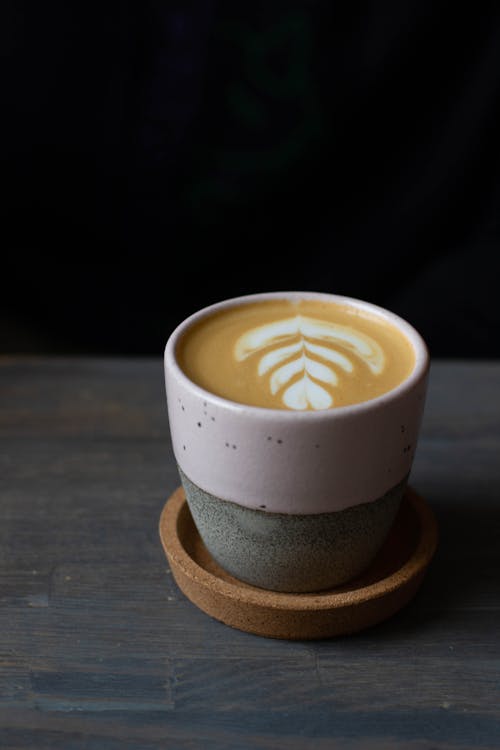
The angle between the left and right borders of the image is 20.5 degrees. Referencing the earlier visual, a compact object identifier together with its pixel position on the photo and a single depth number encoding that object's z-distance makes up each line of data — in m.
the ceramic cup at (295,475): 0.43
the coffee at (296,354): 0.45
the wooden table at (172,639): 0.43
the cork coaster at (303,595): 0.45
